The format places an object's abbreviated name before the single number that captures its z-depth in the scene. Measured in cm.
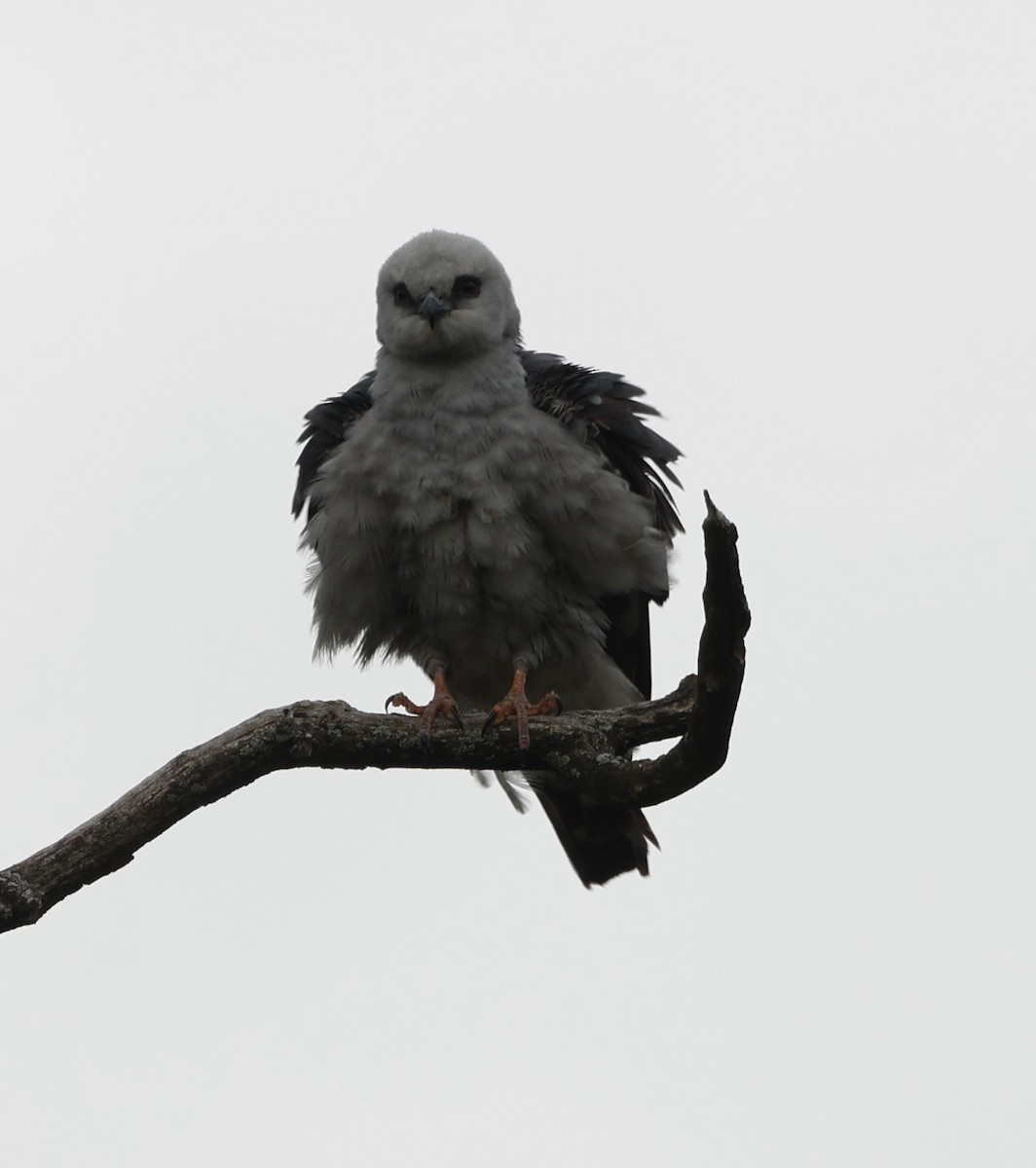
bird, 1363
